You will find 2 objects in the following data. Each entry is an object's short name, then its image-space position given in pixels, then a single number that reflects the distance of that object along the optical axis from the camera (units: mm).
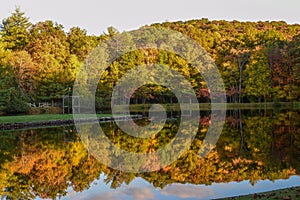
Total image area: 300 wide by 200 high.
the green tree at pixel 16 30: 47550
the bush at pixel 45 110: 33562
